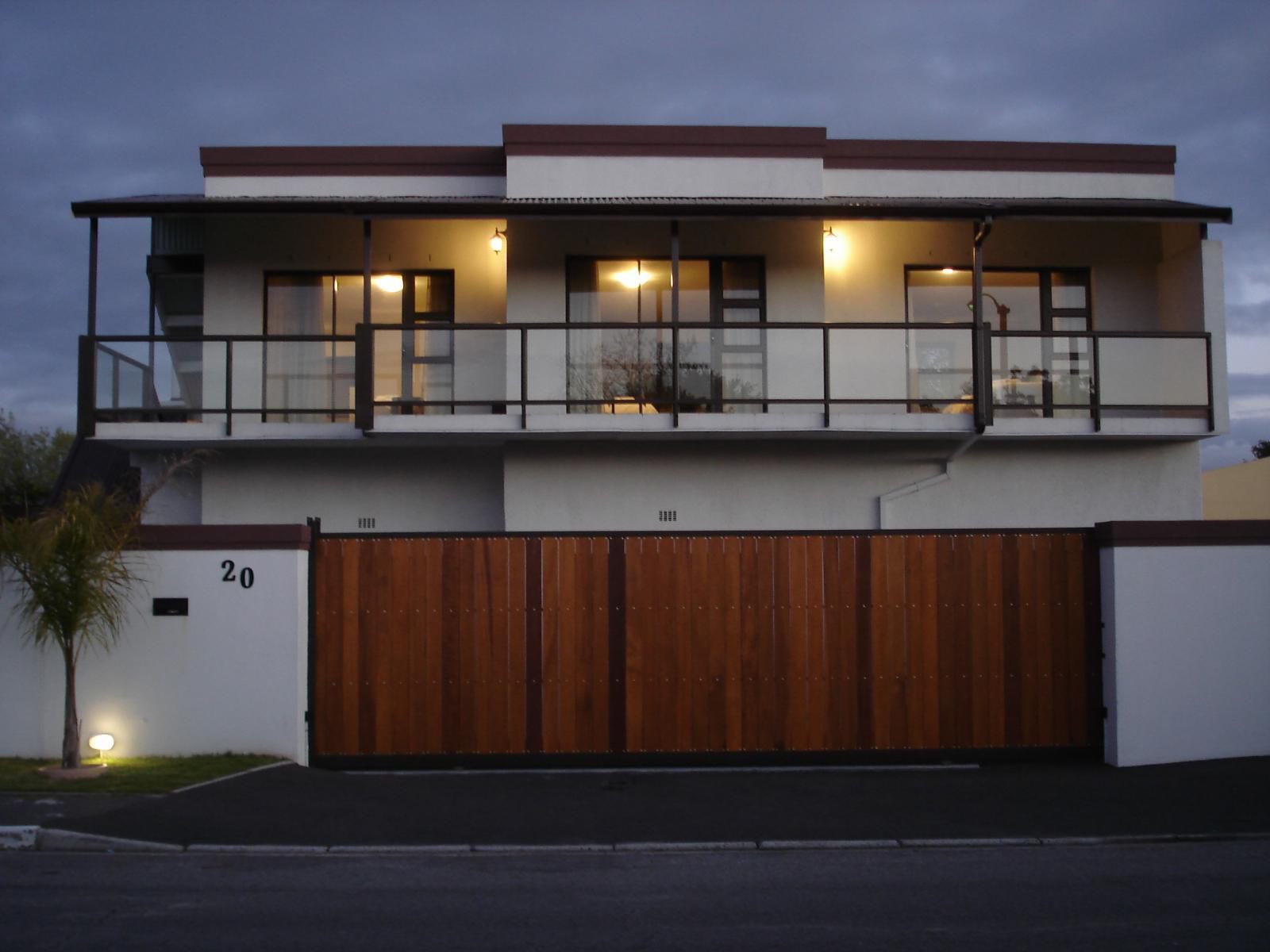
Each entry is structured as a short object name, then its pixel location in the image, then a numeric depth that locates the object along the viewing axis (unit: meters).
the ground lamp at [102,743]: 11.94
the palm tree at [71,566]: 11.42
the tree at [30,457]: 50.81
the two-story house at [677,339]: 16.27
